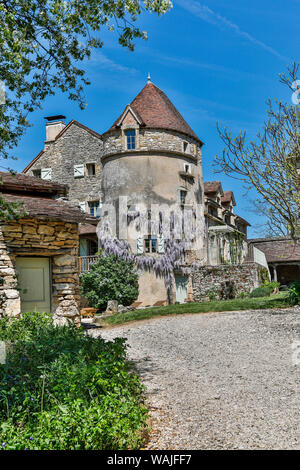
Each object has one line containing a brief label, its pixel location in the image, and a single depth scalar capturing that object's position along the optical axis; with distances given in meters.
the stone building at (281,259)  30.78
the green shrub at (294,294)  14.73
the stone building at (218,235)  26.52
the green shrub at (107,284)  19.52
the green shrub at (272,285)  23.16
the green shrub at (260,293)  20.58
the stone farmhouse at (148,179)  22.62
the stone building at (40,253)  10.66
